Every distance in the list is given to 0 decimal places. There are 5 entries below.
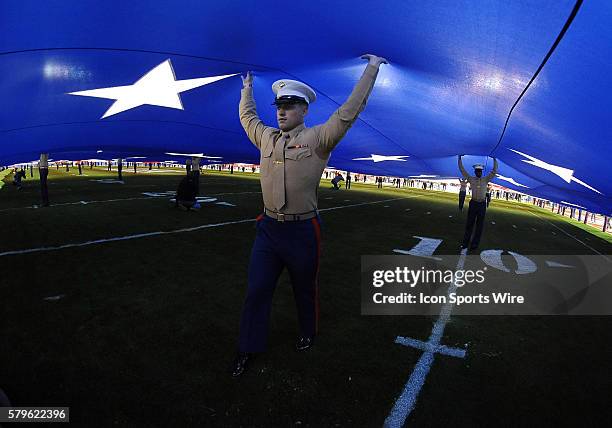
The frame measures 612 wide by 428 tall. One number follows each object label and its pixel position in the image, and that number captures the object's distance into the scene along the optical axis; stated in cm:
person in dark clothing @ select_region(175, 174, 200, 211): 1203
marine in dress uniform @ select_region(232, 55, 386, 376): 279
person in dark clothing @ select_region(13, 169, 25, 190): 1837
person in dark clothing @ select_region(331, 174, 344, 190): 3166
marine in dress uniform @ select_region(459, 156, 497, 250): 830
